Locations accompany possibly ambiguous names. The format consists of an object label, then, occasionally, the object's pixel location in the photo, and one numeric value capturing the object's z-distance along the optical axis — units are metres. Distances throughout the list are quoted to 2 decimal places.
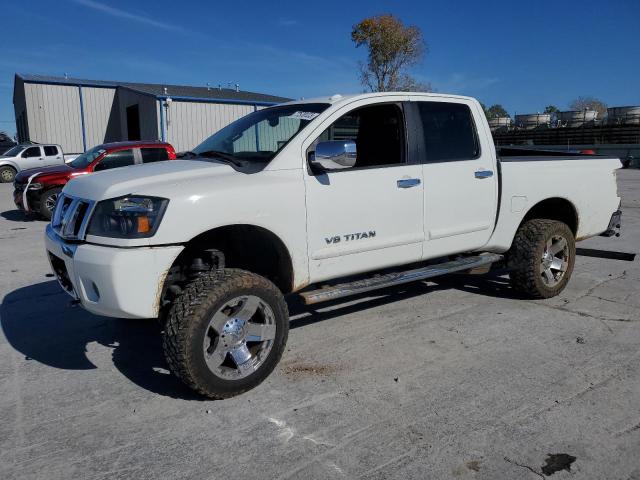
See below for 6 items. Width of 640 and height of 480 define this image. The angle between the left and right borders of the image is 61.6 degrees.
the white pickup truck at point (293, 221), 3.16
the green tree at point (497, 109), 96.35
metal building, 26.50
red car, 11.34
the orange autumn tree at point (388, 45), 39.71
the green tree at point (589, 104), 74.97
